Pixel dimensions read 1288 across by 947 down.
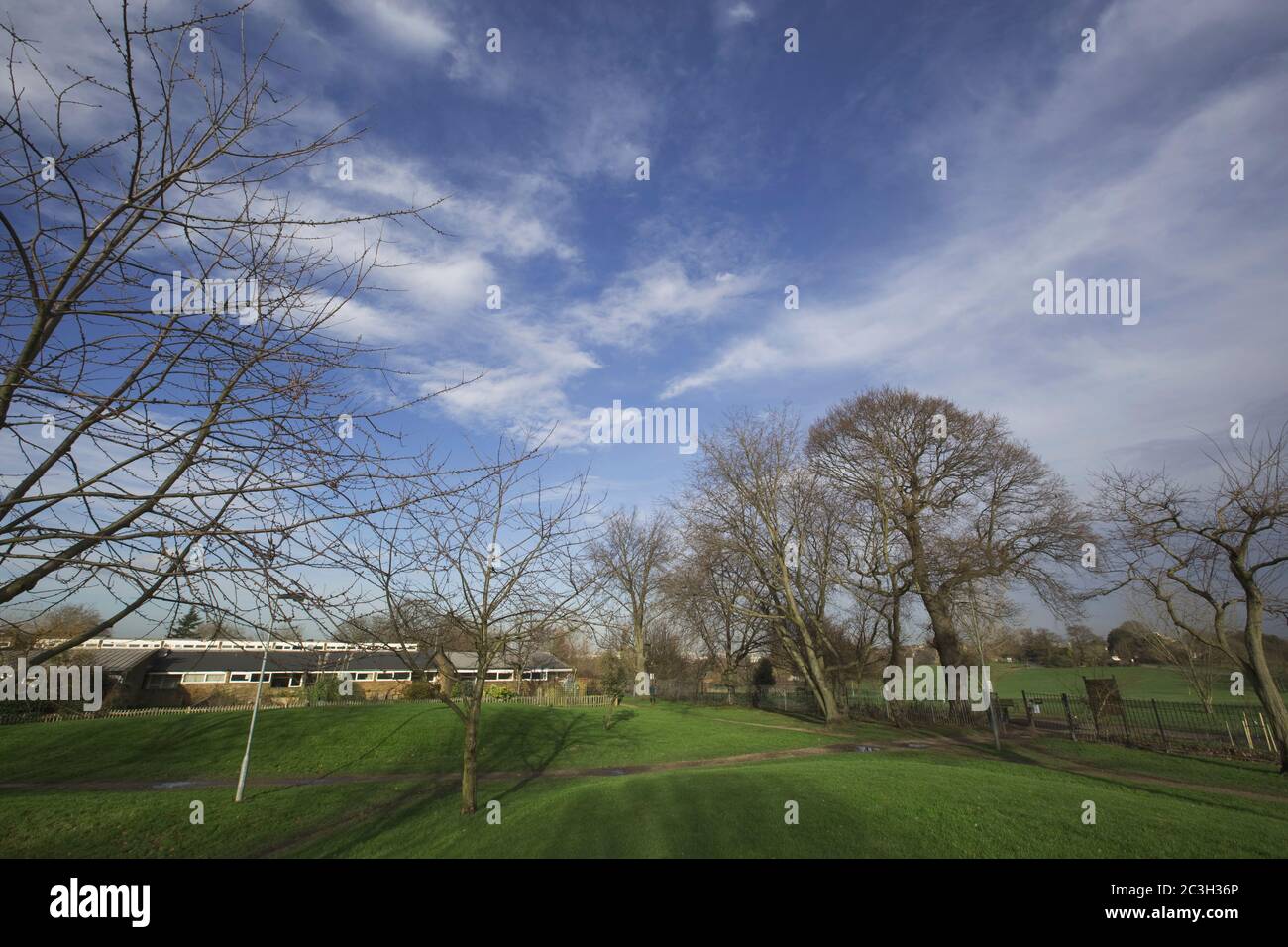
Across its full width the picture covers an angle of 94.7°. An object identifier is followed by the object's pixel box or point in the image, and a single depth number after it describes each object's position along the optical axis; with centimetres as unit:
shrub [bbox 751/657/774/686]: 4566
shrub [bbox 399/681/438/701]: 3209
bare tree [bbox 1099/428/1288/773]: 1352
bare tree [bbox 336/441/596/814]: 1031
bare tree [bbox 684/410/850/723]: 2789
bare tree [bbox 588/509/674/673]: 4825
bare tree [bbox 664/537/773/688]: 2731
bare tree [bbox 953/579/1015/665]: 2323
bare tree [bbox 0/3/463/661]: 250
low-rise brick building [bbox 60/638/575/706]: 3400
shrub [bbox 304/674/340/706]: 2407
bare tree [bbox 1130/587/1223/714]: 2173
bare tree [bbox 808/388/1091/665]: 2445
